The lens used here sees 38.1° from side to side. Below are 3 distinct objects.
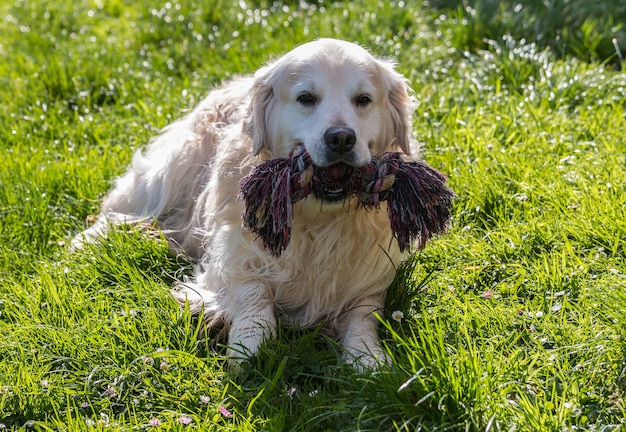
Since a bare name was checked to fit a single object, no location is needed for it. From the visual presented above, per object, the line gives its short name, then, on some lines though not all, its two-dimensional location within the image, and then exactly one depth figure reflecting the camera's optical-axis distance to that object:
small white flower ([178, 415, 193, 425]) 2.96
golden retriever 3.45
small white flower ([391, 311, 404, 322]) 3.47
